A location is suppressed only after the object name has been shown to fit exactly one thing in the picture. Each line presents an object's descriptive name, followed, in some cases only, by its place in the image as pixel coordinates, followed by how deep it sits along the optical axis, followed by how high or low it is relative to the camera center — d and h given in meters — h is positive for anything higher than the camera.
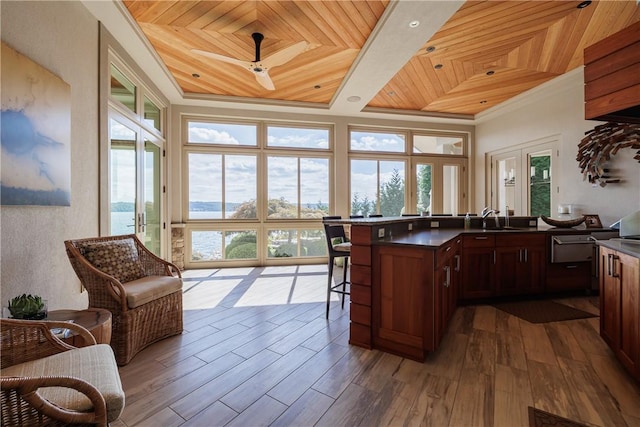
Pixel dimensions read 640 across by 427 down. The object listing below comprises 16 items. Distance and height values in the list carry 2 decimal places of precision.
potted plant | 1.60 -0.56
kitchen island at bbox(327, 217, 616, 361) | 2.08 -0.60
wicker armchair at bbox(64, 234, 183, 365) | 2.04 -0.61
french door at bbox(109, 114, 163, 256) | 3.22 +0.41
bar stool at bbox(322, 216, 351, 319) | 2.89 -0.38
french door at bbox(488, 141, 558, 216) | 4.81 +0.65
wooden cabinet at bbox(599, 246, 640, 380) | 1.72 -0.66
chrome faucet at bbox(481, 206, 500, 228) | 3.77 -0.09
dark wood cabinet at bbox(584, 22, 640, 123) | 1.65 +0.87
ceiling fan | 3.07 +1.82
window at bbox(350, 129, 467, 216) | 6.12 +0.89
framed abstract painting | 1.75 +0.57
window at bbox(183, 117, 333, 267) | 5.38 +0.45
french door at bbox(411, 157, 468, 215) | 6.38 +0.64
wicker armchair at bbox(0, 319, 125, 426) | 0.94 -0.69
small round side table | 1.67 -0.68
